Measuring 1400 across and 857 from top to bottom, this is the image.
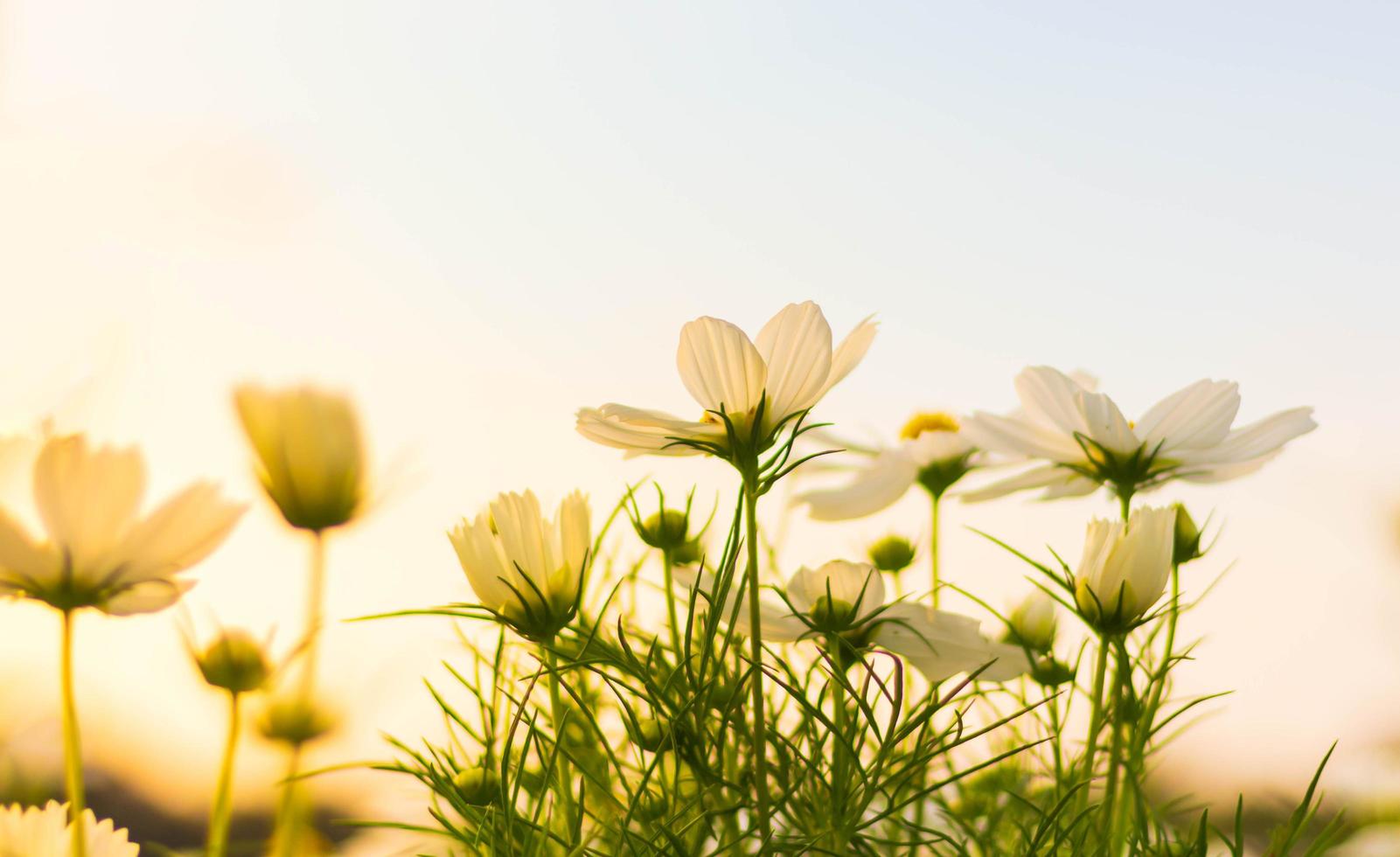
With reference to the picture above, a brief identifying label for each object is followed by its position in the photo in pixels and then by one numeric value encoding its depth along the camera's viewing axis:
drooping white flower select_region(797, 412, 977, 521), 0.54
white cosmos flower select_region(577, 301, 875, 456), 0.36
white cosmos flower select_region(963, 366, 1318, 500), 0.47
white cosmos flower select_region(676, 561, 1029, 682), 0.41
